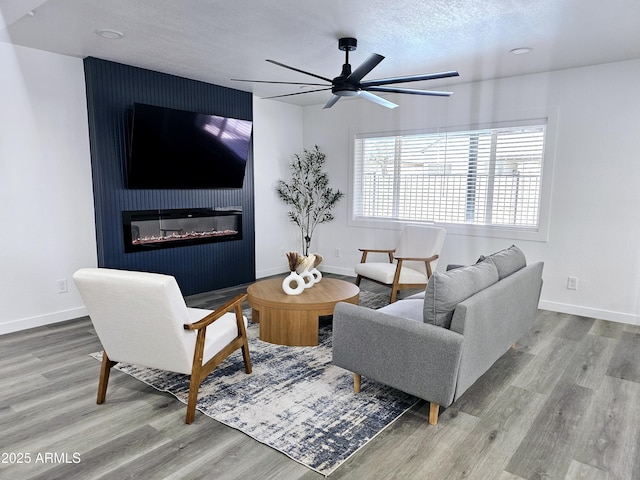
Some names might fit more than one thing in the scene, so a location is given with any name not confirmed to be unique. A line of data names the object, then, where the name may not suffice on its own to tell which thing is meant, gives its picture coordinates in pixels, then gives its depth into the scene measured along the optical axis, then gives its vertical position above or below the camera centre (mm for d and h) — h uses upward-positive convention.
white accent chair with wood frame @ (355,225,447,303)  4531 -870
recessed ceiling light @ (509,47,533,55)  3658 +1214
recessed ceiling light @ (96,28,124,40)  3363 +1204
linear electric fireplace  4547 -513
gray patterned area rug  2232 -1350
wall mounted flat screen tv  4367 +392
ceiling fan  3126 +817
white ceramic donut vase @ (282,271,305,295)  3658 -866
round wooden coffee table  3463 -1056
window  4738 +135
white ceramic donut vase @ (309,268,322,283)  4024 -869
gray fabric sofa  2281 -865
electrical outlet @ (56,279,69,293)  4160 -1025
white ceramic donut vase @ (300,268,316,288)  3865 -859
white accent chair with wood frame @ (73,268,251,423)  2227 -789
